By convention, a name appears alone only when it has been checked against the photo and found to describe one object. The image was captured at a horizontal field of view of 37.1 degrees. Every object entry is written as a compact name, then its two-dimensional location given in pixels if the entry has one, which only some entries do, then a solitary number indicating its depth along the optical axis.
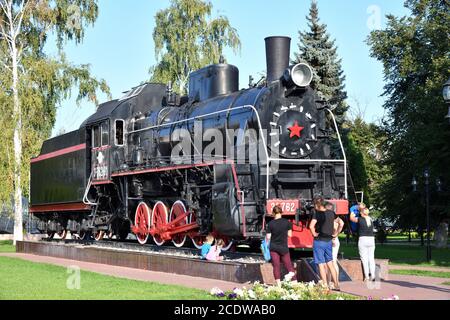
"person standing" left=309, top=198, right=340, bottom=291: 12.86
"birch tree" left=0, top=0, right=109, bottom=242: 31.70
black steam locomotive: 16.06
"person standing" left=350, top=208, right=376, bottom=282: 14.26
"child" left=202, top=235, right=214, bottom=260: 16.30
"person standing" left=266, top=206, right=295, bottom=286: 13.33
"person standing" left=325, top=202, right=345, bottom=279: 13.96
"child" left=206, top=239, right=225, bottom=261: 16.08
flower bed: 11.21
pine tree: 37.38
